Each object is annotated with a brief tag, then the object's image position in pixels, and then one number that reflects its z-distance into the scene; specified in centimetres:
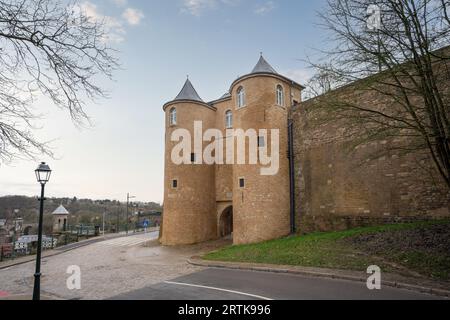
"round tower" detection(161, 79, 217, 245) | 2152
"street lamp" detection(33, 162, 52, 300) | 732
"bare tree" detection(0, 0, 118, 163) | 478
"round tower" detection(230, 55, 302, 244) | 1734
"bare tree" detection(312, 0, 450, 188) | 718
